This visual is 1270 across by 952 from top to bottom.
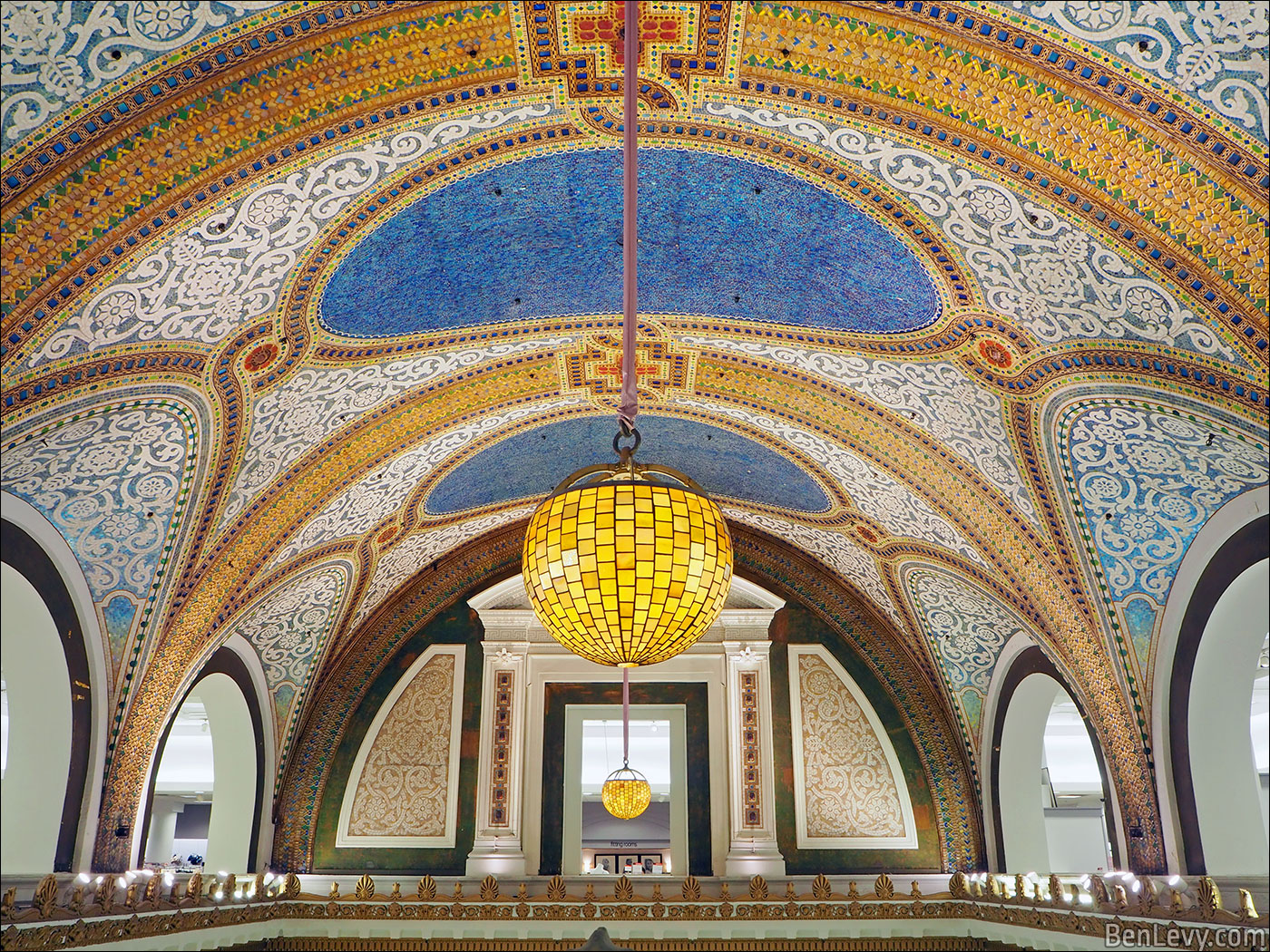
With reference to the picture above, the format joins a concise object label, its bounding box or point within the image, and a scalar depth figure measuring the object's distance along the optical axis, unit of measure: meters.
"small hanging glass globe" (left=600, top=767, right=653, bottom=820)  9.80
